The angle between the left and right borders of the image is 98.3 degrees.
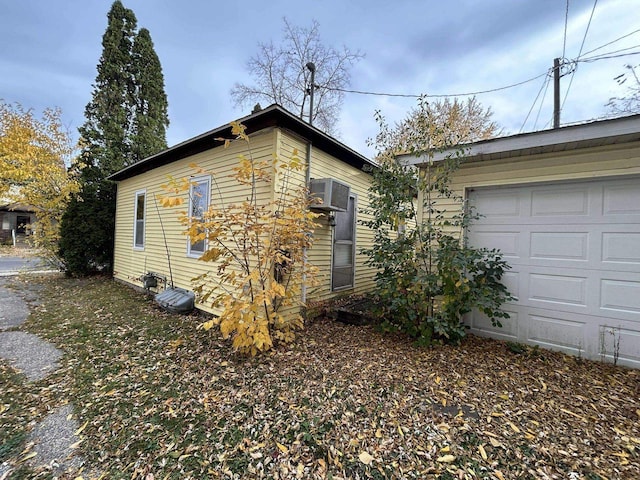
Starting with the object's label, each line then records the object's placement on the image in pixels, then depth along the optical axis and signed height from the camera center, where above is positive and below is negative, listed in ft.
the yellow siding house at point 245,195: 14.06 +2.71
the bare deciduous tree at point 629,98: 22.09 +13.63
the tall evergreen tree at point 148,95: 40.32 +21.19
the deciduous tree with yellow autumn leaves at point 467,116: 43.39 +20.73
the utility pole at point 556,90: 26.17 +15.62
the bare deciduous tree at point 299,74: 42.29 +26.31
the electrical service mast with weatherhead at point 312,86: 36.62 +21.71
